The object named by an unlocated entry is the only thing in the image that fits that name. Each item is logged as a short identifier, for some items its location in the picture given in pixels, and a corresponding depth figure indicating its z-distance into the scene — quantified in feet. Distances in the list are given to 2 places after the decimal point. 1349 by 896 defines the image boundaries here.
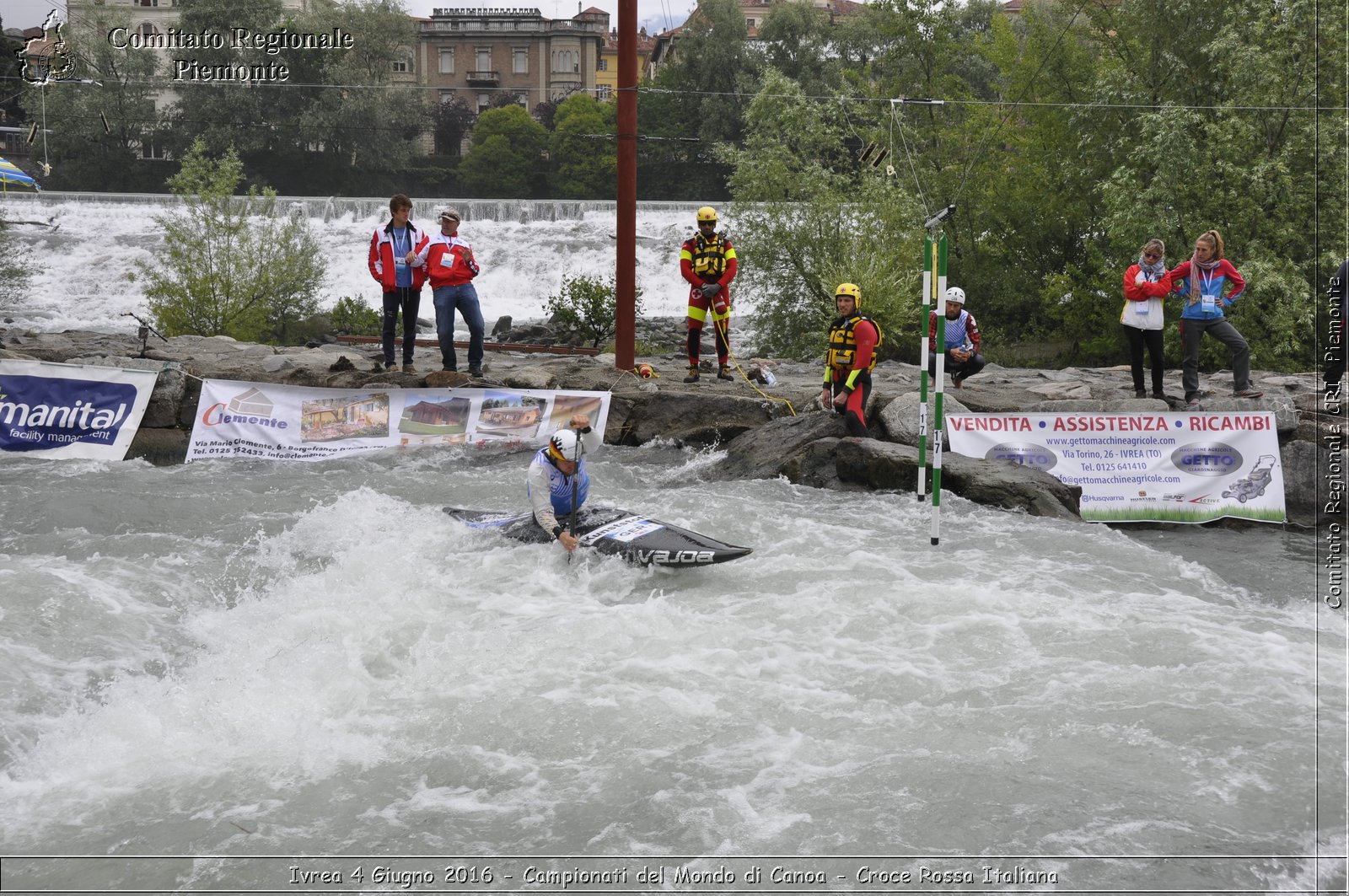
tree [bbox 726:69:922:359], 54.34
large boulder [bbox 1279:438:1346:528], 32.63
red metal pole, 39.06
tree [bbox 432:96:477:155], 180.34
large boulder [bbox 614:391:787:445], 38.63
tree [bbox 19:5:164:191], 146.51
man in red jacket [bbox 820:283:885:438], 33.55
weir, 112.88
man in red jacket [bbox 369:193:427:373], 38.55
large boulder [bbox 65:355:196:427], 39.42
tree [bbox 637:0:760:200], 152.56
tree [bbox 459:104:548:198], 161.38
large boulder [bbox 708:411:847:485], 34.42
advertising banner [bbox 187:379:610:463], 37.47
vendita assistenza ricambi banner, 32.04
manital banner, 37.96
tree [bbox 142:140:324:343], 59.41
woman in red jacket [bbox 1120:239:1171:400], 34.35
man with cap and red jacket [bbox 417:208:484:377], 38.37
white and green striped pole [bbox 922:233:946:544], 25.86
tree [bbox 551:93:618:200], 155.84
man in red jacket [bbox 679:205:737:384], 38.75
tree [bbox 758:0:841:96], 163.12
